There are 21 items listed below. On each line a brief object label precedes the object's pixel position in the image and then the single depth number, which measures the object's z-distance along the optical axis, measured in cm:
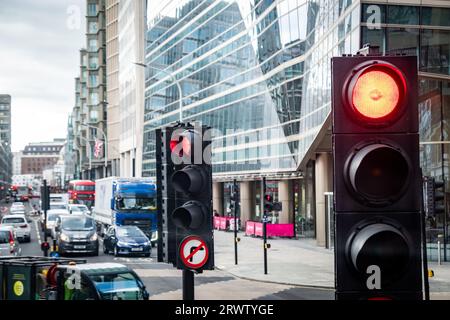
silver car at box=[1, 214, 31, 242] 4535
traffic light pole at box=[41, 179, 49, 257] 2716
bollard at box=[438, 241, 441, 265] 3182
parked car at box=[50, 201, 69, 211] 6169
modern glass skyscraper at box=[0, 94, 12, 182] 18838
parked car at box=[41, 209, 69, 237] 4489
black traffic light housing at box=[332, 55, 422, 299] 367
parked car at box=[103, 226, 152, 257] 3572
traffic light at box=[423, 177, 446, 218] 1295
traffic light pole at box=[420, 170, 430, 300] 1365
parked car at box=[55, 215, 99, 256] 3522
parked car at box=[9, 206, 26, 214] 6482
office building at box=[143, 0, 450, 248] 3272
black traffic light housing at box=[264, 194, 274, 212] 2762
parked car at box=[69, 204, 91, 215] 6132
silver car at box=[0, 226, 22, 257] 3084
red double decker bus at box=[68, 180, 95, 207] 8600
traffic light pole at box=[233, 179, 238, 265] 3159
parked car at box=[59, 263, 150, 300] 1382
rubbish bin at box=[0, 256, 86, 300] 1363
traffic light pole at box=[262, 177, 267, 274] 2773
